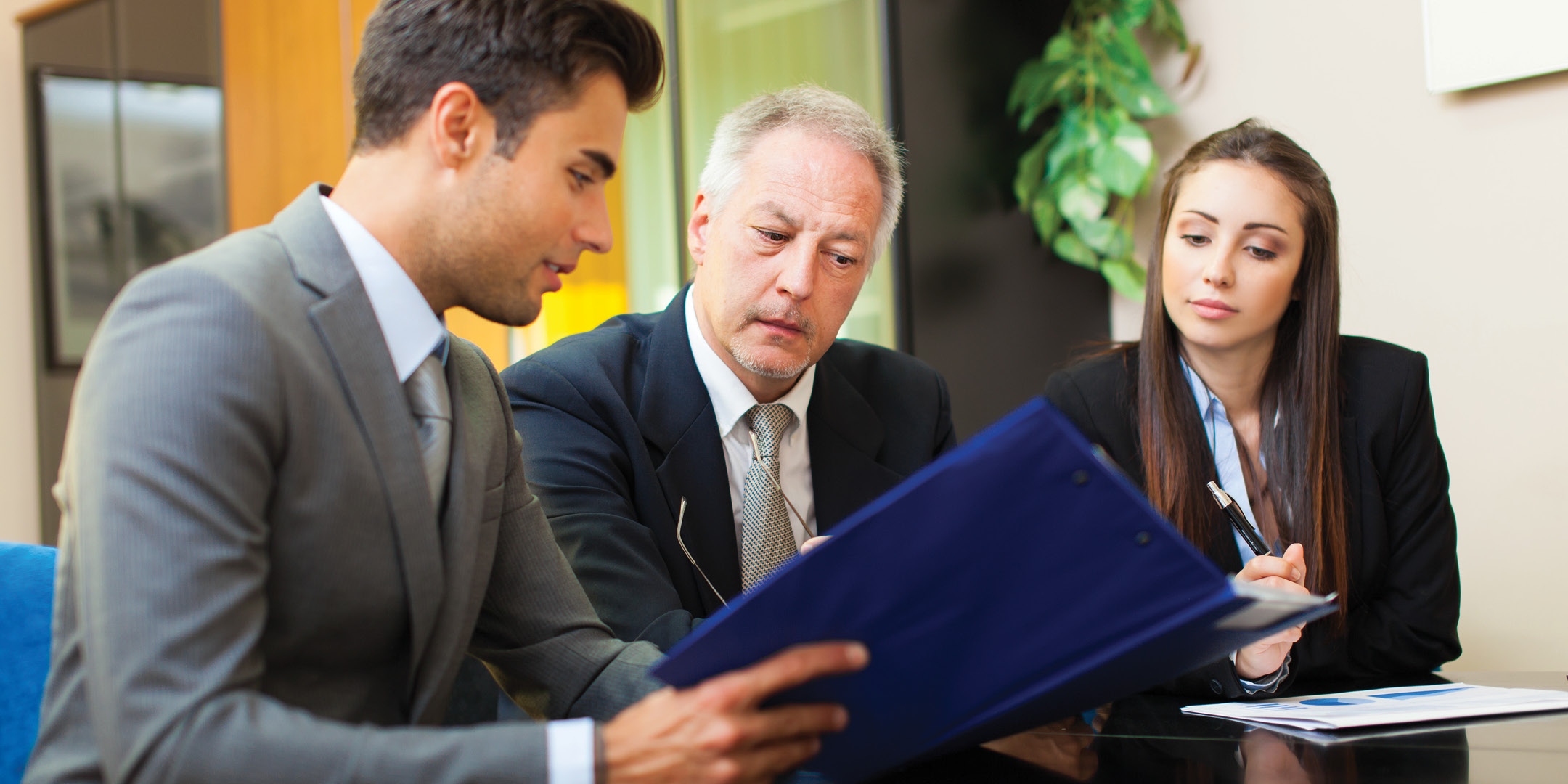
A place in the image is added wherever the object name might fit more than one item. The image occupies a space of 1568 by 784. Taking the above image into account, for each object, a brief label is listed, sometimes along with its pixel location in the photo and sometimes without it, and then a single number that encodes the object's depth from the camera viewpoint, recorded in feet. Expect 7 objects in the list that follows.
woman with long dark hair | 5.50
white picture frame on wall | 7.47
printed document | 3.32
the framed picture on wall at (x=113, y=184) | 11.45
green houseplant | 9.12
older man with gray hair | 4.58
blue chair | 3.17
